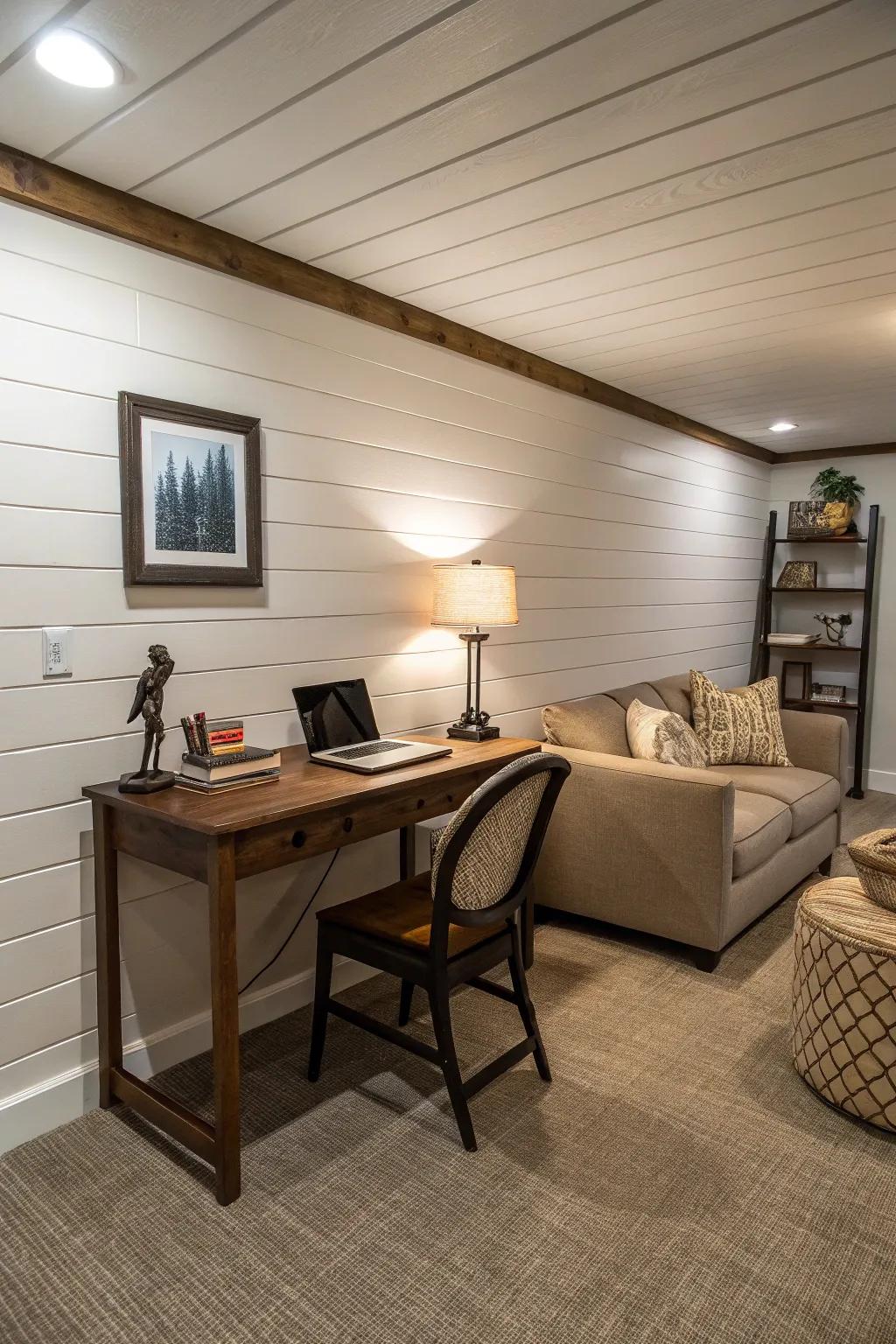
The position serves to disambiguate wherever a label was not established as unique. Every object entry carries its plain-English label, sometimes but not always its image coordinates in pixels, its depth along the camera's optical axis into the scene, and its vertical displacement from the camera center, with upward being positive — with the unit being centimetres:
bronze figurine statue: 208 -31
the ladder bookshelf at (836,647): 555 -37
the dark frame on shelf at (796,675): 584 -61
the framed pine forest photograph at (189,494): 222 +22
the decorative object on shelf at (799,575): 579 +7
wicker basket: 230 -74
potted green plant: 556 +57
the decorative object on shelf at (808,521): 563 +42
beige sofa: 300 -94
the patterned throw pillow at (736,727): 420 -69
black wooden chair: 200 -87
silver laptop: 250 -47
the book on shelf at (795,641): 569 -36
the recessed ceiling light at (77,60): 156 +95
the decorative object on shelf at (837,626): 579 -26
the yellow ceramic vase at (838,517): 557 +44
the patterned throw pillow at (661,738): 356 -64
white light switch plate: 209 -18
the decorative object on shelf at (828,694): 573 -71
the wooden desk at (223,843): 189 -62
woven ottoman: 215 -107
